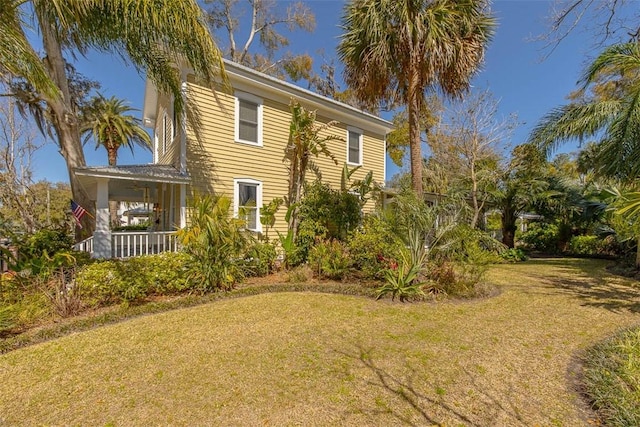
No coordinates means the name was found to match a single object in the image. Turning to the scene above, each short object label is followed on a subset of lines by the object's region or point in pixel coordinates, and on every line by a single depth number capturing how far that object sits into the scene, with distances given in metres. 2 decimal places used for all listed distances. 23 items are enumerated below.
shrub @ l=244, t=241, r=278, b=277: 8.46
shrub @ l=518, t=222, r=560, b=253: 16.27
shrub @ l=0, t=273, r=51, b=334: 4.73
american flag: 8.49
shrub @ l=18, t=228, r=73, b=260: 6.81
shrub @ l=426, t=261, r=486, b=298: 6.62
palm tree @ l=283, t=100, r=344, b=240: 9.60
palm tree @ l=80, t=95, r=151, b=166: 16.03
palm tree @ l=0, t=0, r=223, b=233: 4.71
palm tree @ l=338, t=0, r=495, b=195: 8.43
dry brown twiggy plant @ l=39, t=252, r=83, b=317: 5.27
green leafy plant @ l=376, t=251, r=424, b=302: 6.36
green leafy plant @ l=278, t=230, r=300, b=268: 9.30
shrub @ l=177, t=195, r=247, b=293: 6.75
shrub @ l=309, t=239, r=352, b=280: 8.07
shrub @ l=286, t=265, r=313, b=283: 8.16
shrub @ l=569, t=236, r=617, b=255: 13.57
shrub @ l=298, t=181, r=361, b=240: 9.81
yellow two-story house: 8.82
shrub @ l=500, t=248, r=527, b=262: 13.18
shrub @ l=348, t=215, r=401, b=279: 7.40
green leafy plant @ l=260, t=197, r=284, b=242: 9.95
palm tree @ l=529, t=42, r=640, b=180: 6.91
